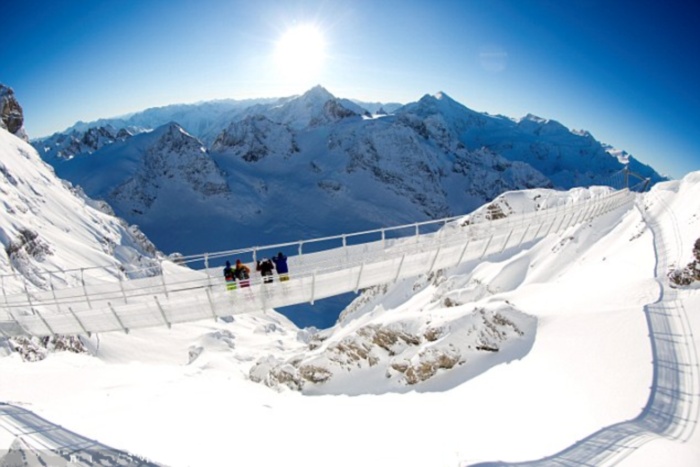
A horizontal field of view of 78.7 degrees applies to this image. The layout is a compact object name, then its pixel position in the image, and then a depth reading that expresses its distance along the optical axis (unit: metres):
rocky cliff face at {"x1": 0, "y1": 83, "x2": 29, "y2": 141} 82.81
